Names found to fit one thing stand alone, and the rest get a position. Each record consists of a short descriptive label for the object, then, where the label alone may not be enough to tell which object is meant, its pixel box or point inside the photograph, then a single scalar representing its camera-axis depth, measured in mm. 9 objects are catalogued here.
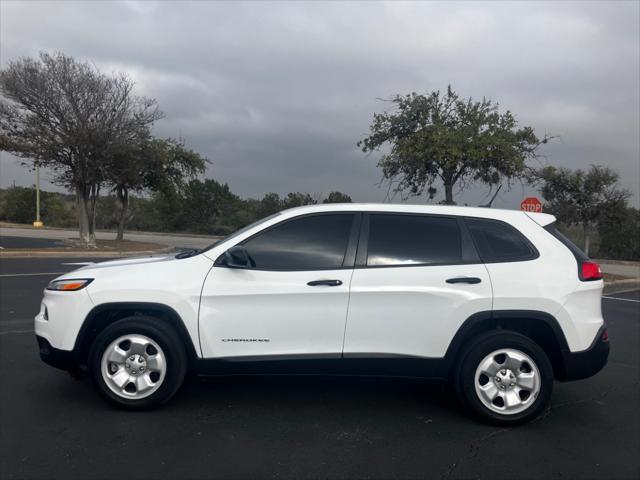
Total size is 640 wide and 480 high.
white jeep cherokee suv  4355
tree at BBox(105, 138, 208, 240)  24078
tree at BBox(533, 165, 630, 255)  20188
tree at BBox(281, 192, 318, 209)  25703
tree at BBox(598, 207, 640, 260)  30836
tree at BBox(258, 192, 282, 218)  33938
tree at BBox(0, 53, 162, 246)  21016
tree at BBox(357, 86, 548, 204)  17266
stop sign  16109
